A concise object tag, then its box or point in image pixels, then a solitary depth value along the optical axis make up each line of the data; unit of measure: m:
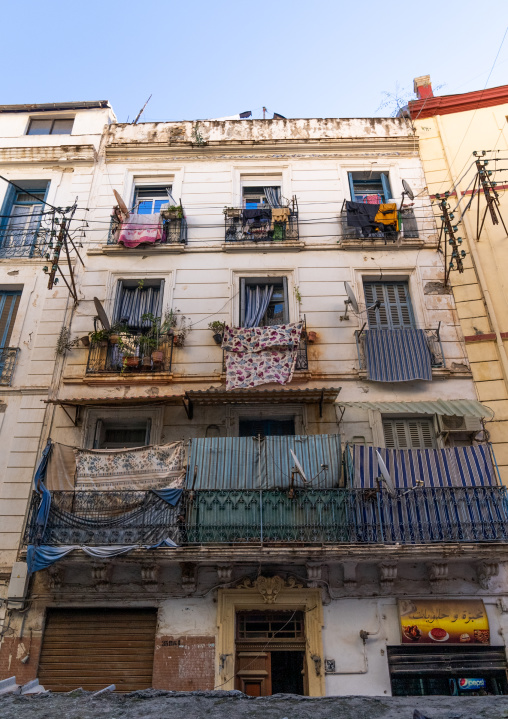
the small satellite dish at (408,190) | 13.36
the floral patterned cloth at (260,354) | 11.32
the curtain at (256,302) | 12.82
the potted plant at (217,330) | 12.19
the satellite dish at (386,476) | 9.17
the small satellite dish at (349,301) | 12.06
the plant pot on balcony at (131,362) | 11.87
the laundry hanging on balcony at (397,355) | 11.59
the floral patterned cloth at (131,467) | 10.25
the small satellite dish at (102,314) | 11.89
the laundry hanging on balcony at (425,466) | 9.86
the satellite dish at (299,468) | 9.27
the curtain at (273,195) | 14.53
